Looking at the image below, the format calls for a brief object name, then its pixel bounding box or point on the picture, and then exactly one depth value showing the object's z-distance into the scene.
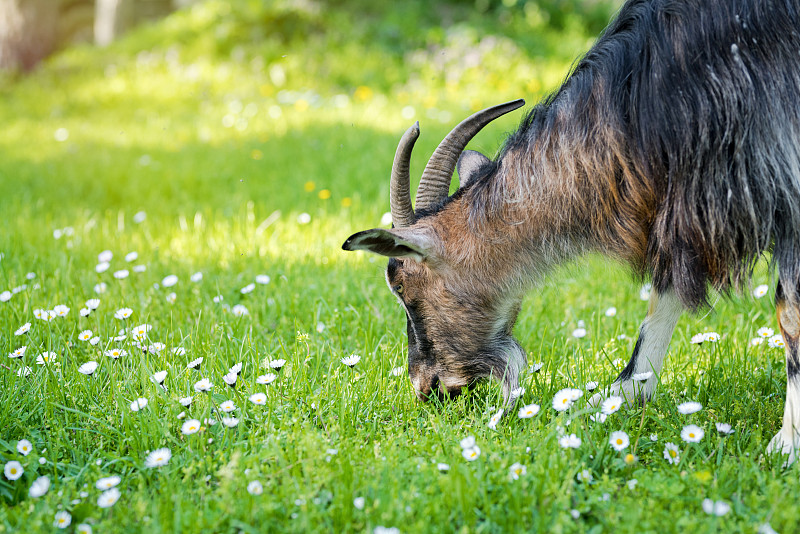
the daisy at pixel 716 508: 3.94
